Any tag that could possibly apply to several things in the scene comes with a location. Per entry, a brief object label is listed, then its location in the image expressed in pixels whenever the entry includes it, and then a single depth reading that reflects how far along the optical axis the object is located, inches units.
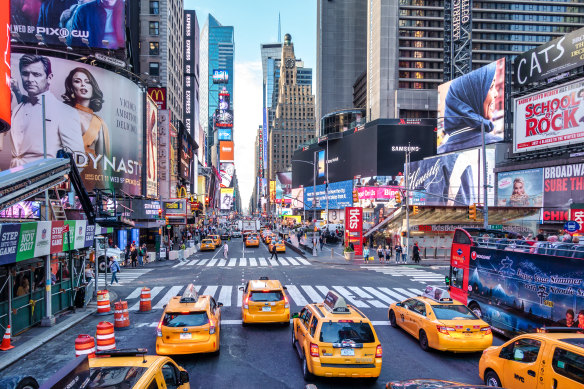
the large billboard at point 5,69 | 578.6
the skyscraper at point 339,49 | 5762.8
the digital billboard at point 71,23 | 1638.8
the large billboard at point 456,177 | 2230.6
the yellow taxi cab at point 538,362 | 275.3
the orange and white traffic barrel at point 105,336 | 421.1
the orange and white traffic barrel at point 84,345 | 373.7
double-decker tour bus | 418.6
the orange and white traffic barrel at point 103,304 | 647.8
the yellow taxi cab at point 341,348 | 348.2
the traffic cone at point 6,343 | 453.2
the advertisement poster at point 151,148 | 1995.6
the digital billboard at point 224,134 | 6852.4
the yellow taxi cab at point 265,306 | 534.3
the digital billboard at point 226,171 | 6963.6
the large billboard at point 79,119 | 1528.1
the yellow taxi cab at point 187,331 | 404.2
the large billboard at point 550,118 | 1547.7
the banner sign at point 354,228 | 1590.8
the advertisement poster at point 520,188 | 1737.2
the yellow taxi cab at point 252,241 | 2027.6
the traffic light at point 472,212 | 1013.4
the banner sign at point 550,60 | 1604.3
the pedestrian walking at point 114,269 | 933.1
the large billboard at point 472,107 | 2301.9
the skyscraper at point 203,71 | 7549.2
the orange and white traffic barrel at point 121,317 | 556.7
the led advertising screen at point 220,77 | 7509.8
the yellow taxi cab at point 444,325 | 434.6
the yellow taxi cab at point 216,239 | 1995.8
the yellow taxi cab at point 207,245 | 1893.5
